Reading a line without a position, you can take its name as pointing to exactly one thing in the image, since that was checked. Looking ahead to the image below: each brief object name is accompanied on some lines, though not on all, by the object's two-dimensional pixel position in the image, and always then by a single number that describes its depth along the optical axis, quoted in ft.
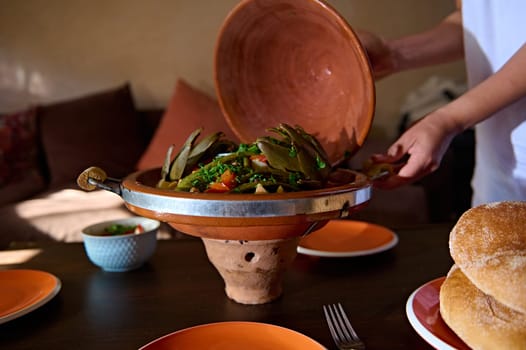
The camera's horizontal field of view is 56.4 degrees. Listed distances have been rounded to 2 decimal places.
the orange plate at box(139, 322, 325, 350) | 2.11
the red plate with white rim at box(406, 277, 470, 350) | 1.92
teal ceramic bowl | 3.28
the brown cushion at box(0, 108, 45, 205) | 9.77
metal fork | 2.19
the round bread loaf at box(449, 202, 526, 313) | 1.82
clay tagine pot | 2.37
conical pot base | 2.68
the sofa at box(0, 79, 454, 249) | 9.64
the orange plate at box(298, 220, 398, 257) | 3.50
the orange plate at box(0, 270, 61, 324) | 2.58
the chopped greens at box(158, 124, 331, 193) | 2.64
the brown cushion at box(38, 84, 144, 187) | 10.01
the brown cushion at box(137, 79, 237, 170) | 9.84
